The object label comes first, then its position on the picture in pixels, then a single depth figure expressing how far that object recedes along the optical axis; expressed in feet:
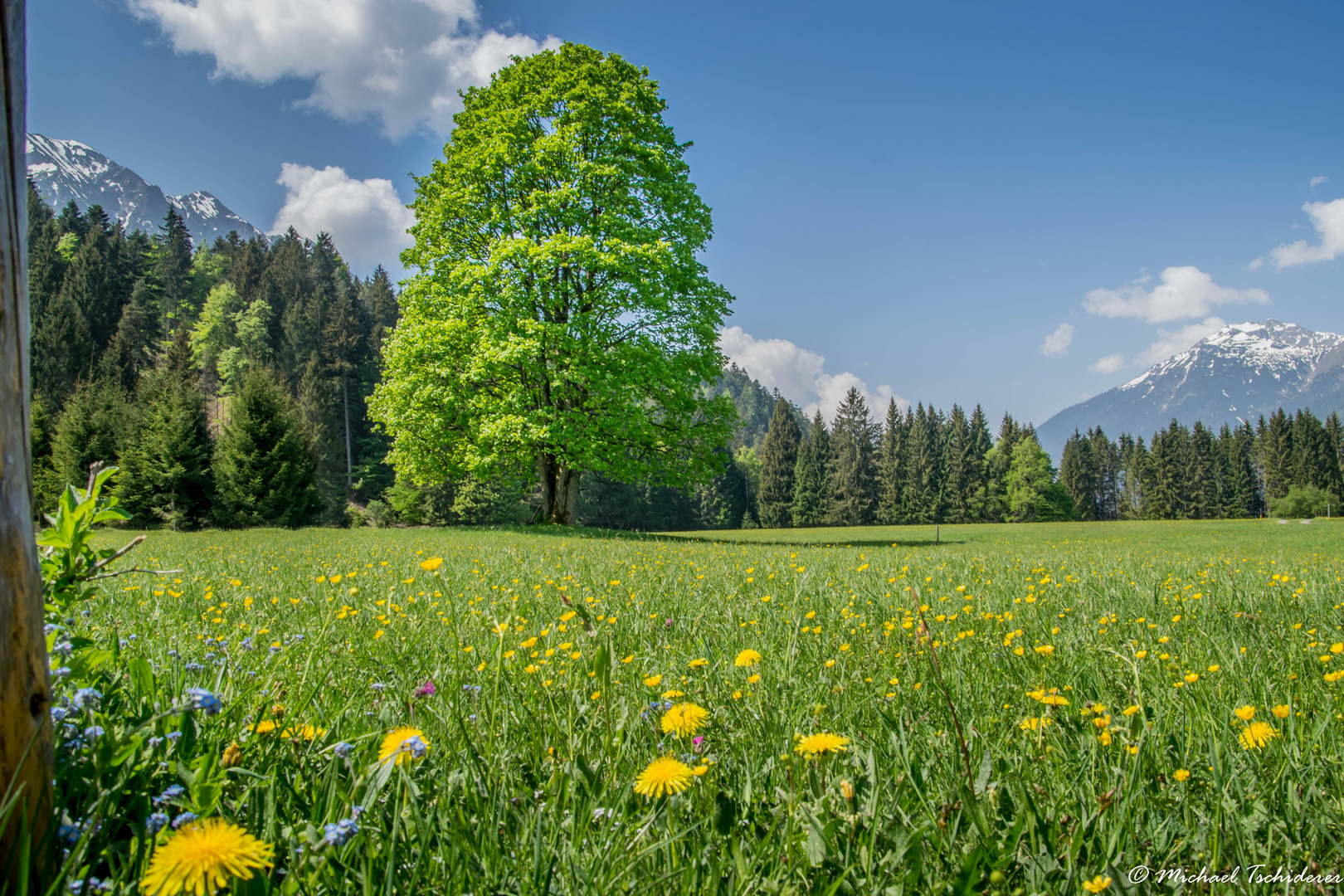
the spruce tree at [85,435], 96.68
